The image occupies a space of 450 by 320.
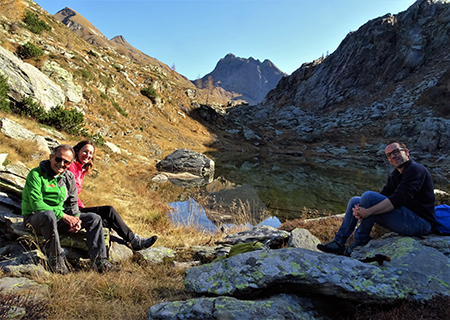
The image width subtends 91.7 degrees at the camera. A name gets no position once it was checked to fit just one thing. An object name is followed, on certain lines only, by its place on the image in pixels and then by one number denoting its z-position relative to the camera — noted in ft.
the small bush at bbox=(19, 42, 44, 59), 57.41
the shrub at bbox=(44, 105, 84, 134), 44.32
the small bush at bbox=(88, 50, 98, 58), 109.64
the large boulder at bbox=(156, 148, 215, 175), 64.18
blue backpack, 12.14
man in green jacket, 12.48
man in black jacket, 12.09
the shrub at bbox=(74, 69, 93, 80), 70.71
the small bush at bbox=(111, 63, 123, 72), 114.42
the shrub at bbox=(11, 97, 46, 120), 39.45
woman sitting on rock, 16.38
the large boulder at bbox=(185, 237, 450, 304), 7.75
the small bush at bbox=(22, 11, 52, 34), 79.66
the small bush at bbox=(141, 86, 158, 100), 116.26
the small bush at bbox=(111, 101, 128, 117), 81.32
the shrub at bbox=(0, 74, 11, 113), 35.24
